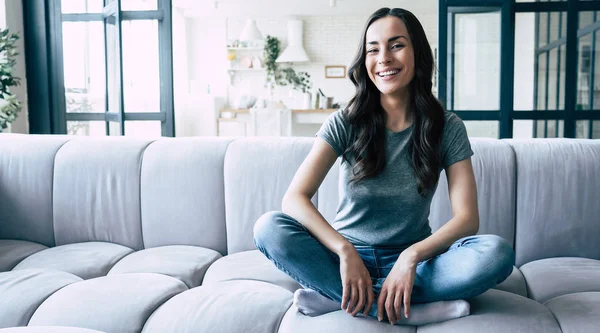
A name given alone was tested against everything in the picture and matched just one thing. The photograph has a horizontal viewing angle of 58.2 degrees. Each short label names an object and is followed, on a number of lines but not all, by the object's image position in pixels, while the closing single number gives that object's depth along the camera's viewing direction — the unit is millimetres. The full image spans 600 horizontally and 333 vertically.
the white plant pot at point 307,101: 7789
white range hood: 8625
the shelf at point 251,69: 9047
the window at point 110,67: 3711
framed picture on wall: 8961
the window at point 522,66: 3002
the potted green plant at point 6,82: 2906
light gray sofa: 1292
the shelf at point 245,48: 8992
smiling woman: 1200
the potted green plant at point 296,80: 8984
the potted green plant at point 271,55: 8844
